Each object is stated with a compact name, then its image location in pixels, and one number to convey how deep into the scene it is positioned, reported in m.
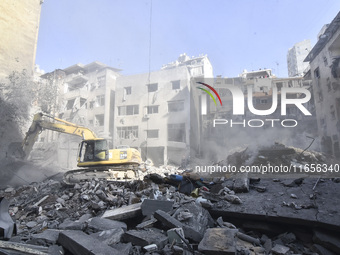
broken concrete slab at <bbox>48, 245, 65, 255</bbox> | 2.39
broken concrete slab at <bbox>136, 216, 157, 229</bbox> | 3.00
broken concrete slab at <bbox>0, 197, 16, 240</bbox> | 2.65
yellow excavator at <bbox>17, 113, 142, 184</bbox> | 8.41
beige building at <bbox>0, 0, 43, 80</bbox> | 13.06
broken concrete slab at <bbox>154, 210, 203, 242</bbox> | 2.75
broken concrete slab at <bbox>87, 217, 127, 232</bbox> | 3.05
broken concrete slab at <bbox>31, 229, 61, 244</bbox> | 2.69
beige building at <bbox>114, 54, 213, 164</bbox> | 18.05
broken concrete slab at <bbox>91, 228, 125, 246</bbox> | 2.62
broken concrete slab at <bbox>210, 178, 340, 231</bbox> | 3.01
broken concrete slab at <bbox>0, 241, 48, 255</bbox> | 2.26
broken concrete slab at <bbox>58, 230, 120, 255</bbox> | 2.19
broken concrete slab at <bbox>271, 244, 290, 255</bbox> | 2.52
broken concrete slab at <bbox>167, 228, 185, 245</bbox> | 2.60
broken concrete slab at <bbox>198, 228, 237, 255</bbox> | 2.23
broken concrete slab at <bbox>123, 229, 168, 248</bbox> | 2.50
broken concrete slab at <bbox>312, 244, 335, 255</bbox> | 2.61
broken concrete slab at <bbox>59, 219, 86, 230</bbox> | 3.09
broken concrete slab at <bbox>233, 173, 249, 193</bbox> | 4.68
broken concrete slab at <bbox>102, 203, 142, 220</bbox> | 3.50
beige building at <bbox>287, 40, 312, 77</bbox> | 49.56
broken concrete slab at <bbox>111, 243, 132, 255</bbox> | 2.36
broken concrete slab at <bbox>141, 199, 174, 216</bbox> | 3.52
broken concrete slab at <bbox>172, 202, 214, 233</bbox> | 3.00
